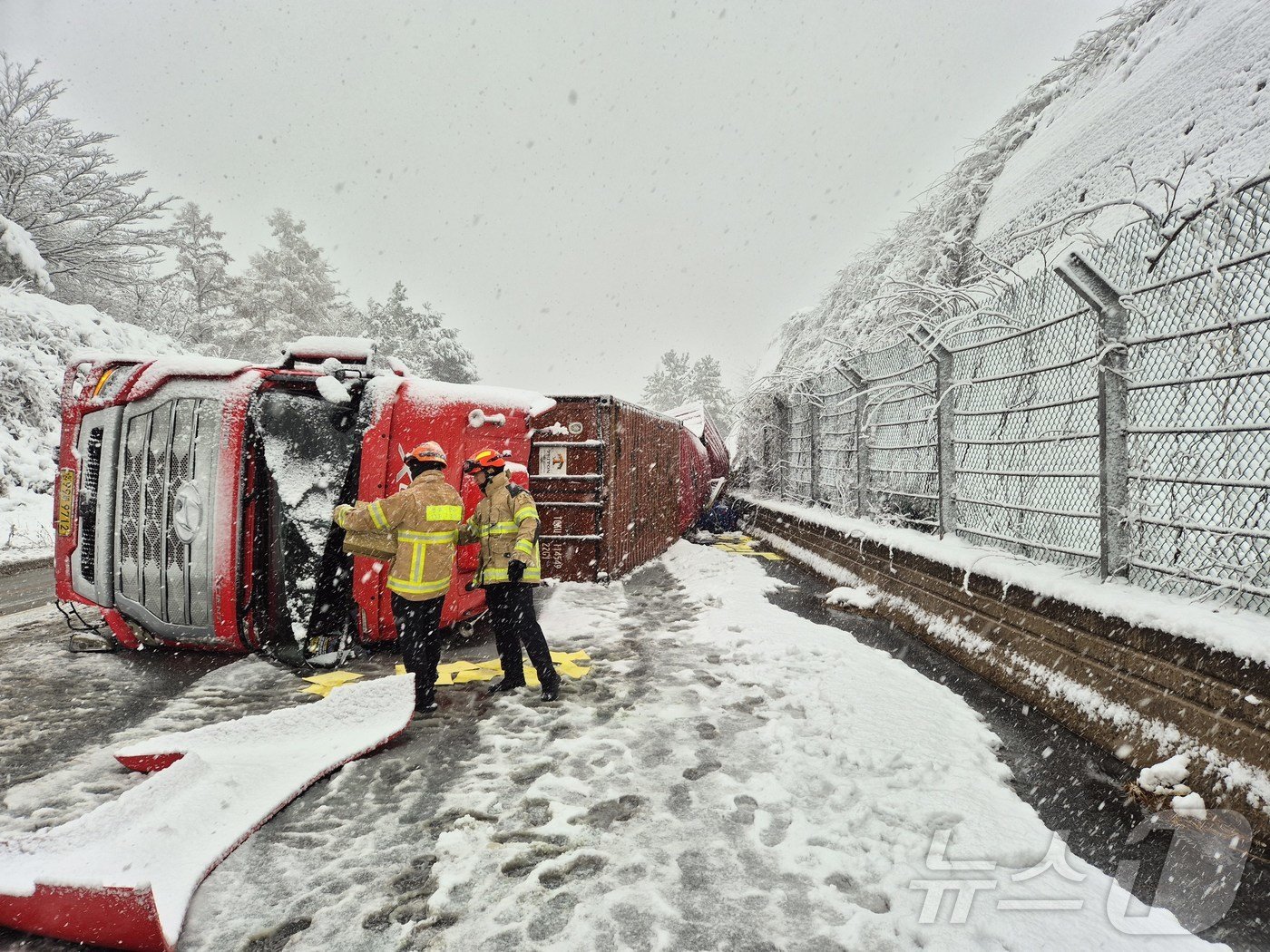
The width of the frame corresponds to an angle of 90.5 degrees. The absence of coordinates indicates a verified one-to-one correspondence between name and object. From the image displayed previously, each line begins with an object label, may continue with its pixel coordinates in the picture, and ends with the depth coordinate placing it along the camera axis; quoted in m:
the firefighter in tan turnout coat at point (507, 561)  4.60
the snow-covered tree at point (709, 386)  75.56
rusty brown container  8.15
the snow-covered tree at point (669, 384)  83.94
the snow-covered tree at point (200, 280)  36.22
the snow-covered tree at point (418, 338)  42.31
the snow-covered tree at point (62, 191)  19.03
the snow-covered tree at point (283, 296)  36.00
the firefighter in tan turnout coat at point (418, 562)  4.24
